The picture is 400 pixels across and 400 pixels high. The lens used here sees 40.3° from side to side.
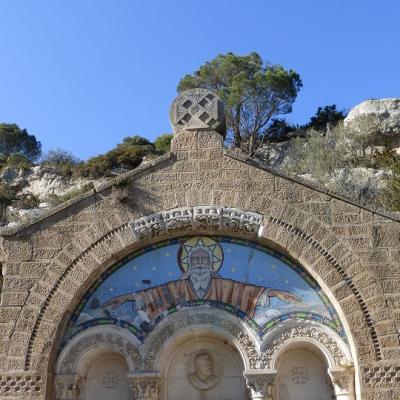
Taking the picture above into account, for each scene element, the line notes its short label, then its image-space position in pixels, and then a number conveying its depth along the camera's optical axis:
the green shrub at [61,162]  39.50
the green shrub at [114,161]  37.41
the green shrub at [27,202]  32.19
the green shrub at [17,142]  52.59
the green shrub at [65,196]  29.17
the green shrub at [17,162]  40.64
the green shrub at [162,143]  39.73
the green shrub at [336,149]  27.88
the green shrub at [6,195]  33.88
